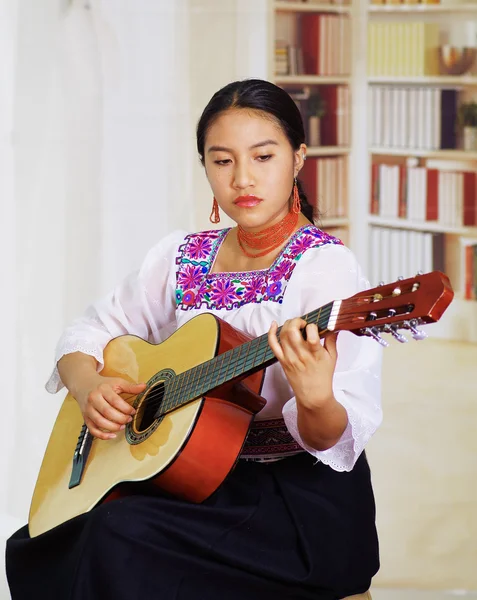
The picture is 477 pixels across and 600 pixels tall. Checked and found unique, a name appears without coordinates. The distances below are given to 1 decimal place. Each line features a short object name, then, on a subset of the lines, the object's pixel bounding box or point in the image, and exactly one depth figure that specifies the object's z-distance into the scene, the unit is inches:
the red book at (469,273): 257.1
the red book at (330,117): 261.9
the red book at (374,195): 272.0
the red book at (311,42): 255.1
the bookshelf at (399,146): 250.3
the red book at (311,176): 270.2
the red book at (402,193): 267.9
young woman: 99.7
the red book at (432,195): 260.7
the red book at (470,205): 256.0
